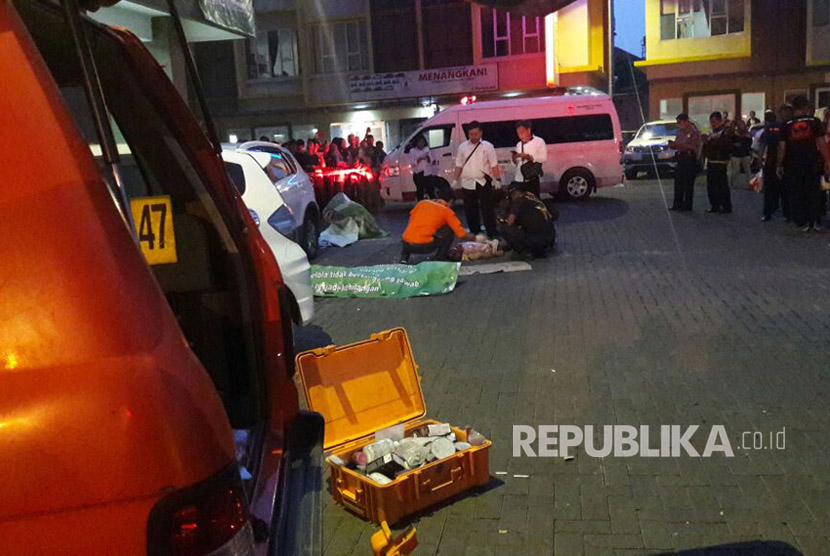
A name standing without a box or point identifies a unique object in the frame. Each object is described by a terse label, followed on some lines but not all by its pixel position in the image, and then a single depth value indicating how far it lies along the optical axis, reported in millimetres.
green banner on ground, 8695
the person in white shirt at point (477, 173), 11734
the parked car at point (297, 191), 11148
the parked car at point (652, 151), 23906
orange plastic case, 3697
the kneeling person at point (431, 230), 10148
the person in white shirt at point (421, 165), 17781
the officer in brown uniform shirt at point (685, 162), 14094
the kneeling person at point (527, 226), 10344
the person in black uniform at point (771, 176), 12508
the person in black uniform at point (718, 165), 13867
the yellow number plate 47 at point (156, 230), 2254
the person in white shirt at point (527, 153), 12016
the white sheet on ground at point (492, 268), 9844
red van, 1297
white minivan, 17844
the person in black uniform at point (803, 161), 11188
